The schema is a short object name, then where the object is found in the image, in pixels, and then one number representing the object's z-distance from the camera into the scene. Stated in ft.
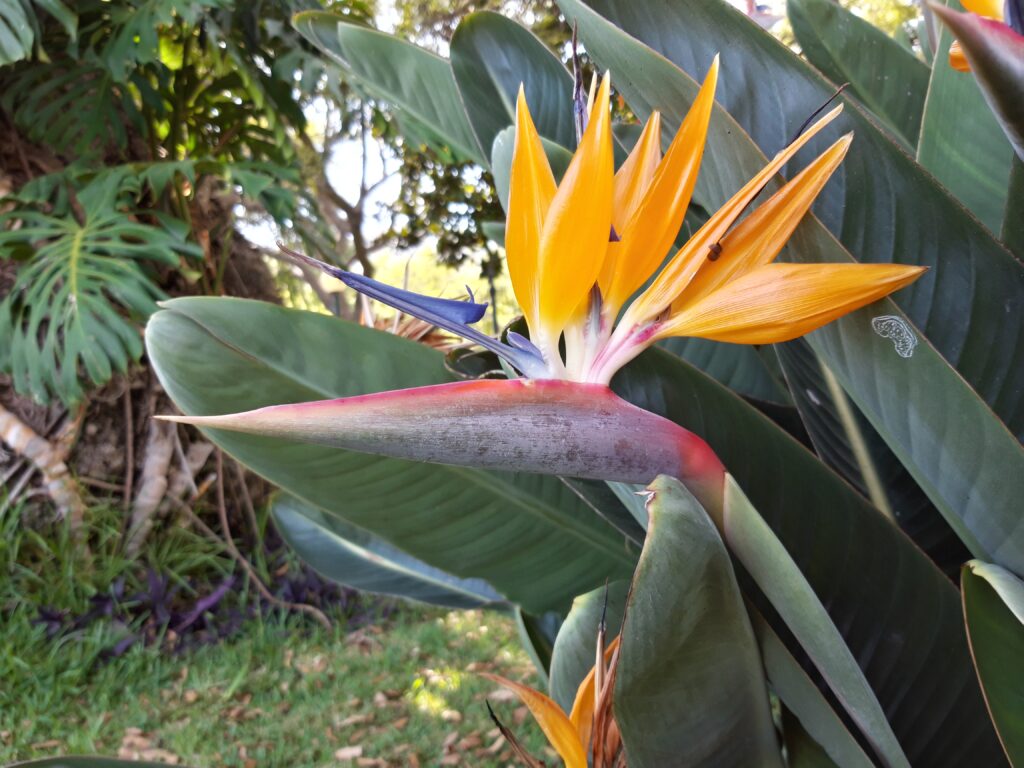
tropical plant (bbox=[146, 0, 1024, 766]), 0.81
